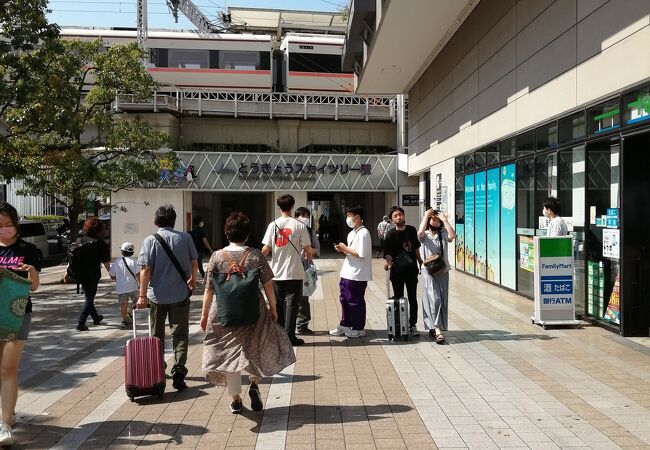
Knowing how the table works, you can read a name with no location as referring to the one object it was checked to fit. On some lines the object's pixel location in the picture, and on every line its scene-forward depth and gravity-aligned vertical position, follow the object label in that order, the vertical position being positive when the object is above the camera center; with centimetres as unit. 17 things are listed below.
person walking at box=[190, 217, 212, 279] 1448 -30
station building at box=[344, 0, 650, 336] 772 +158
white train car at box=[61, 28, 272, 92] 2505 +661
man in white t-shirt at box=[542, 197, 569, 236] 875 -5
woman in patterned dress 482 -94
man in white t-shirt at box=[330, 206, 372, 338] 772 -68
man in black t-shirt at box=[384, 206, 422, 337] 789 -43
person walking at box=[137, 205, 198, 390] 571 -57
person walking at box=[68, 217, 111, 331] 927 -61
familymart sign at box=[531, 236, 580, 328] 855 -88
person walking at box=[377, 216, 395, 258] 1356 -23
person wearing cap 943 -94
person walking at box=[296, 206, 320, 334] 859 -128
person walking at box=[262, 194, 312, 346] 732 -46
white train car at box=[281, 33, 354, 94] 2594 +649
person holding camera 777 -71
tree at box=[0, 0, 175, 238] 1182 +207
